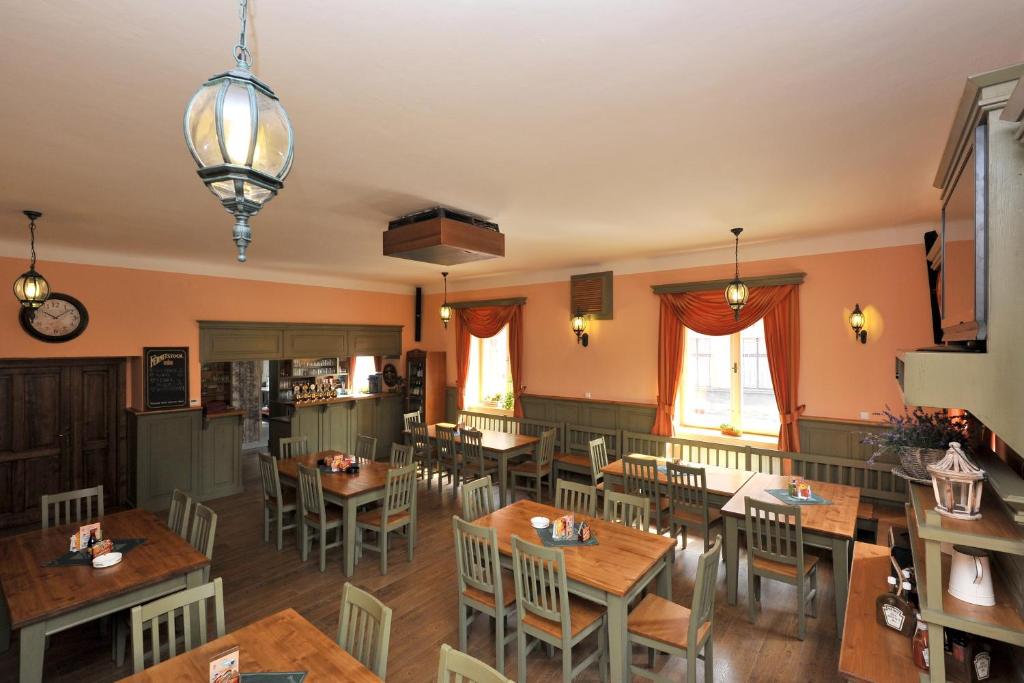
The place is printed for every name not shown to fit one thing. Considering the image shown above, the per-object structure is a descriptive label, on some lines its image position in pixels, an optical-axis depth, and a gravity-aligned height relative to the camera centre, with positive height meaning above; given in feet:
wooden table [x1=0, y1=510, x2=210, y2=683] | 7.52 -4.08
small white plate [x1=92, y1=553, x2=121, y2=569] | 9.00 -4.00
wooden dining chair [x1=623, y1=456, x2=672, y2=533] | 14.44 -4.16
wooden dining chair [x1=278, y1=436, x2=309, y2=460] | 17.93 -3.84
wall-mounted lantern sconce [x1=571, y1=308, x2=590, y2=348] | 21.02 +0.84
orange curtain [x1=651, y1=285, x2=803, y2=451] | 16.21 +0.60
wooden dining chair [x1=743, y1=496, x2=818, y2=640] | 10.47 -4.80
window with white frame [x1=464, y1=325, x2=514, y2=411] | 25.73 -1.35
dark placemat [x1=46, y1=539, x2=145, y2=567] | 9.13 -4.04
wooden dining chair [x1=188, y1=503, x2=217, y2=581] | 10.09 -3.91
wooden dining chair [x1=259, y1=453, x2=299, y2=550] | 14.99 -4.92
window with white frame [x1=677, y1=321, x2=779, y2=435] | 17.35 -1.45
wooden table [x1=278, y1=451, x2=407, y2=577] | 13.51 -4.06
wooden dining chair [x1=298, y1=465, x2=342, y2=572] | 13.71 -4.90
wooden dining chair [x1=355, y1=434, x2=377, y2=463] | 18.26 -3.86
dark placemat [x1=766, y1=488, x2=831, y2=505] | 12.21 -3.96
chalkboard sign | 18.83 -1.09
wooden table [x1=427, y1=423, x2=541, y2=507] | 18.24 -3.93
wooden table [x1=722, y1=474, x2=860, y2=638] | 10.58 -4.03
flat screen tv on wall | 3.95 +0.84
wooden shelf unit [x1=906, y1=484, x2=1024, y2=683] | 4.49 -2.53
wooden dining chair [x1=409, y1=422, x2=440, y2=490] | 21.62 -4.66
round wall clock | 16.38 +1.08
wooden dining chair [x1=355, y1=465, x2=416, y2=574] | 13.88 -5.06
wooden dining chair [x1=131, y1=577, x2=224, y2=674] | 6.53 -3.88
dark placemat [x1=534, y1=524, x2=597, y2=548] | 9.99 -4.08
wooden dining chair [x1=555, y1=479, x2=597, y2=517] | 11.79 -3.94
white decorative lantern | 4.88 -1.45
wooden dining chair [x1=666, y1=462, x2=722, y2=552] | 13.58 -4.54
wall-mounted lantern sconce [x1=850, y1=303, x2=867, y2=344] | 14.92 +0.67
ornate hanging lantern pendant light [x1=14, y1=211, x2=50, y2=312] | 12.34 +1.62
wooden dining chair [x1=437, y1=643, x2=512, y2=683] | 5.37 -3.69
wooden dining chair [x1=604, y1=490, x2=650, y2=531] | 10.84 -3.82
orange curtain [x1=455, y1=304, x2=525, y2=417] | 23.93 +0.89
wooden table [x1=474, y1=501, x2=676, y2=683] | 8.34 -4.13
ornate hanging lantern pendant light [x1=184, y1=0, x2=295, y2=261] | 3.66 +1.66
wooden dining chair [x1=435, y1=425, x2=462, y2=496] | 20.34 -4.64
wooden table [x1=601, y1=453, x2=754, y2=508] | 13.61 -4.03
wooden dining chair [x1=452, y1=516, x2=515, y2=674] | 9.36 -4.75
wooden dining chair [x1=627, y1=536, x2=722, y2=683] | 7.93 -5.08
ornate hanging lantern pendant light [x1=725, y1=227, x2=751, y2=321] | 14.93 +1.66
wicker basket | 5.81 -1.44
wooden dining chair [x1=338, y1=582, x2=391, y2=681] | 6.46 -4.04
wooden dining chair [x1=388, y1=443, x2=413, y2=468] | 16.62 -3.82
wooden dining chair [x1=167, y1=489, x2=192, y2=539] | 11.51 -4.02
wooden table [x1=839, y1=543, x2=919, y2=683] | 6.11 -4.16
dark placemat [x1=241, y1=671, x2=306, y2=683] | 6.10 -4.21
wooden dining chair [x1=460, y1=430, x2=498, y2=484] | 18.84 -4.56
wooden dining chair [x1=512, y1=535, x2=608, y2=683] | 8.34 -4.93
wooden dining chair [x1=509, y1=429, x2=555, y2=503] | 19.03 -4.87
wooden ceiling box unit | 11.50 +2.74
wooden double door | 17.12 -3.05
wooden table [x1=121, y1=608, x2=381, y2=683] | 6.25 -4.25
